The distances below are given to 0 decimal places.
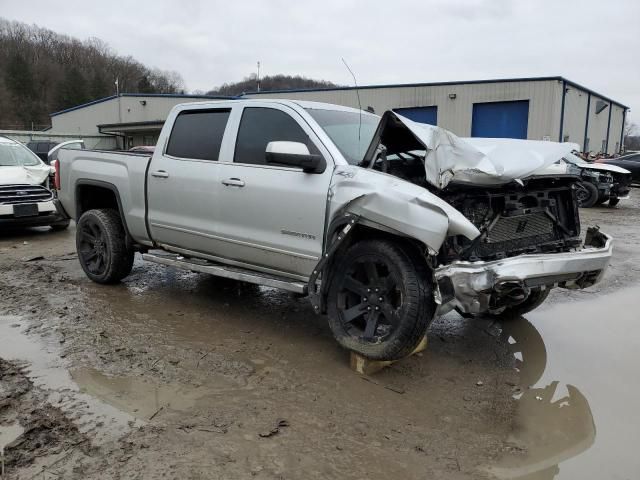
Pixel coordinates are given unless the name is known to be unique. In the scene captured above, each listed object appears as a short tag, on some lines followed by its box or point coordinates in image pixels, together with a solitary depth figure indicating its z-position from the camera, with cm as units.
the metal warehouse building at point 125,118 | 4100
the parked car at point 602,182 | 1435
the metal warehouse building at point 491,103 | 2472
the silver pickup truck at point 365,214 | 346
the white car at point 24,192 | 887
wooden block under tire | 387
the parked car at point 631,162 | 1888
